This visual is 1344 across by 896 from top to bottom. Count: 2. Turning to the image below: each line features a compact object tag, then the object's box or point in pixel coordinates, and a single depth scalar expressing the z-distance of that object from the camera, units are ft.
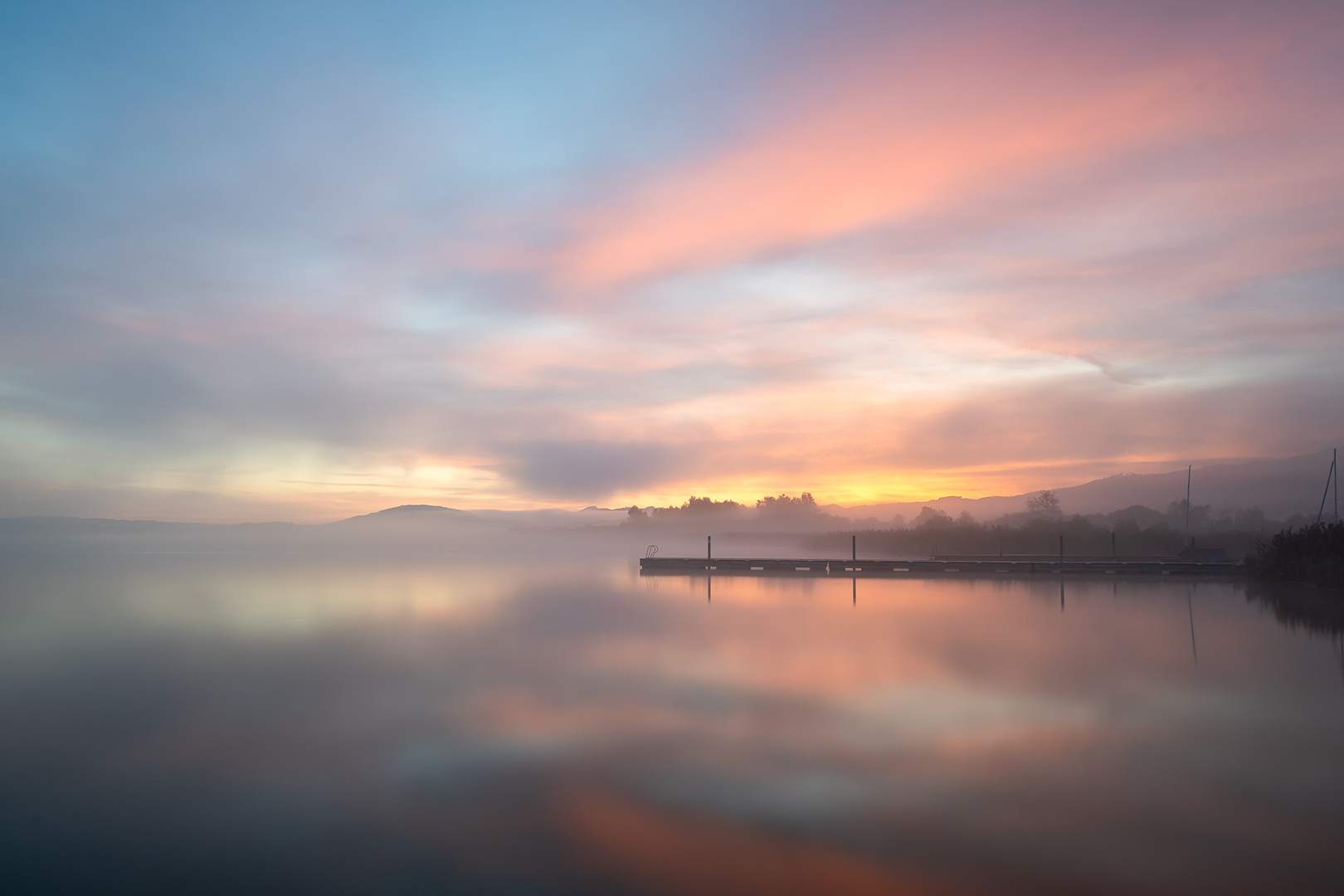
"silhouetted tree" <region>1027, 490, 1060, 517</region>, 165.78
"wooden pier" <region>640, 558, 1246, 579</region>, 78.59
